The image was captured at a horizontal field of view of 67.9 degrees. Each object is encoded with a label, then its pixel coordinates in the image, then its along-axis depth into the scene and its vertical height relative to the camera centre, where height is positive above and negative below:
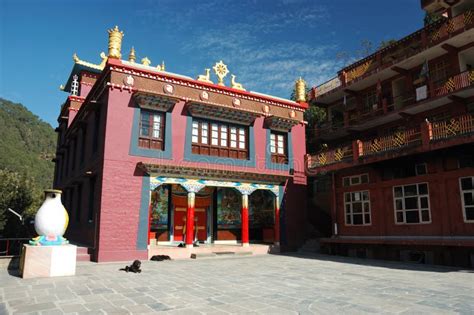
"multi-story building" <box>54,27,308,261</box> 15.14 +2.68
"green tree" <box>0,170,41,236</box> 27.75 +1.49
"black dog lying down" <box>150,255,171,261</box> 14.70 -1.69
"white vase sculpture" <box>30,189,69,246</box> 9.97 -0.14
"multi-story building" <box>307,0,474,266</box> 13.53 +2.70
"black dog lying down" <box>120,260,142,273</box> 11.08 -1.60
